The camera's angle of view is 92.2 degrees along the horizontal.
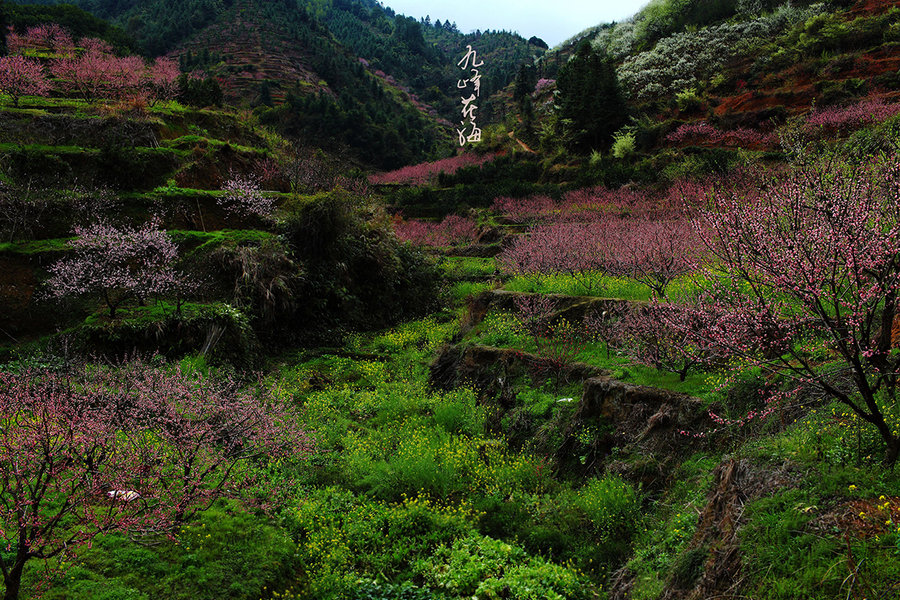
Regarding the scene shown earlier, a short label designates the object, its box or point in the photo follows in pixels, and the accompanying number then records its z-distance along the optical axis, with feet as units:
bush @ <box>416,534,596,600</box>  16.89
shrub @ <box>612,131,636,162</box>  114.62
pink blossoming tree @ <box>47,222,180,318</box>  38.42
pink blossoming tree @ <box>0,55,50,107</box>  61.41
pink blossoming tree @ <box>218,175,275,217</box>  56.39
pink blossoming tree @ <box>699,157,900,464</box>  11.89
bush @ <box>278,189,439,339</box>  54.19
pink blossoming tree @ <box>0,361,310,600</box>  13.92
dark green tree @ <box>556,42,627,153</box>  128.16
